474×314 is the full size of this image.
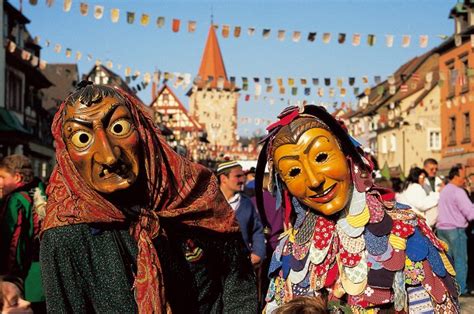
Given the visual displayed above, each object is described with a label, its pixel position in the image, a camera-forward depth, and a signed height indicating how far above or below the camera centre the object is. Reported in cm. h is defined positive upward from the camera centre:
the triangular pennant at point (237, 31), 1507 +297
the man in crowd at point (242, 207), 641 -40
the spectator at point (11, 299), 335 -67
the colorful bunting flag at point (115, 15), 1395 +307
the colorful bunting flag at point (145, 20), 1431 +306
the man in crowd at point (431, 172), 949 -9
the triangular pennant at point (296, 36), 1529 +291
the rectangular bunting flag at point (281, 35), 1535 +294
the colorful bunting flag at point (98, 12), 1348 +303
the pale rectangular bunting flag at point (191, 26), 1490 +304
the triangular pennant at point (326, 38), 1560 +291
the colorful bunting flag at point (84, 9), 1343 +308
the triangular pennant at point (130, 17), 1405 +305
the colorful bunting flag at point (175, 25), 1472 +304
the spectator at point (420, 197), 879 -41
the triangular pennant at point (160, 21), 1447 +306
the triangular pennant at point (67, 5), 1293 +303
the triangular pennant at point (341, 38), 1566 +293
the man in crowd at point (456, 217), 897 -68
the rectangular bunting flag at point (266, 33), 1516 +295
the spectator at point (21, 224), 520 -45
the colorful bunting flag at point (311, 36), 1544 +294
